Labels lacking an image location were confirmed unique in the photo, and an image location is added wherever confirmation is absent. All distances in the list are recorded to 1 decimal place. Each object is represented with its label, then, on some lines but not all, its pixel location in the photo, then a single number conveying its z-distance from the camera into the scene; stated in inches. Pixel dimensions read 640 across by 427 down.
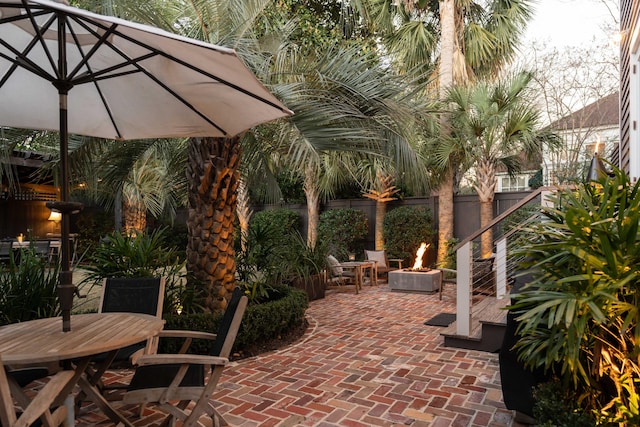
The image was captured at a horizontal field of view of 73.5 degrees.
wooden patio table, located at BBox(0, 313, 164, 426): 81.4
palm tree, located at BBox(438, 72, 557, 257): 322.0
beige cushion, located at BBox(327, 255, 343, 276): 344.2
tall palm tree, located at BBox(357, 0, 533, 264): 394.6
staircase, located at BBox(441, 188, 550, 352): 182.5
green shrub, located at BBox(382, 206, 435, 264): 416.5
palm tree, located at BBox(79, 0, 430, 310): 178.1
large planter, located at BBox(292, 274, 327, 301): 298.7
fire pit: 334.3
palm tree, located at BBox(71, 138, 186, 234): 213.6
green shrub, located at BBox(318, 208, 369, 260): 445.7
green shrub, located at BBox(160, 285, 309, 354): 172.4
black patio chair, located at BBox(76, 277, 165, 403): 138.4
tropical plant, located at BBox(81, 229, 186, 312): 183.2
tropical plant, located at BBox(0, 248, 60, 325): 157.1
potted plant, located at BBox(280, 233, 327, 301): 281.8
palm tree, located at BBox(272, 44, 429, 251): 169.2
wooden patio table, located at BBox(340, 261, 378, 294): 345.7
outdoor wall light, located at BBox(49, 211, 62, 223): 545.6
